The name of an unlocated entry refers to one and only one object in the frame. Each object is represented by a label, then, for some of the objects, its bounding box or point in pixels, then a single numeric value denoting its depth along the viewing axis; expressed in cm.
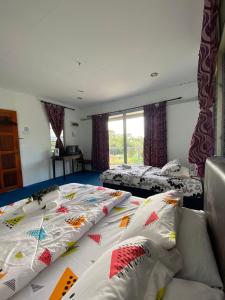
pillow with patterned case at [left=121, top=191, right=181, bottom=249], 79
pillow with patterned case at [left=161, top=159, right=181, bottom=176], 280
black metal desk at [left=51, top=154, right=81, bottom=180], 454
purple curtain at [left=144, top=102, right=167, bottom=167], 401
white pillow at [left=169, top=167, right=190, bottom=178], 264
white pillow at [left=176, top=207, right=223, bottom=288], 69
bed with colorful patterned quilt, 57
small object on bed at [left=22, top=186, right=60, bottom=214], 142
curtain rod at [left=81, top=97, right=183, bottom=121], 385
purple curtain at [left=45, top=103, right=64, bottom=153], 450
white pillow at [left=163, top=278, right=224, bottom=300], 58
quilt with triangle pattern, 77
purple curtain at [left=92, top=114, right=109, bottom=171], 500
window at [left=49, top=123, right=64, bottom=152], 469
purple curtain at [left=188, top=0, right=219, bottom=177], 124
